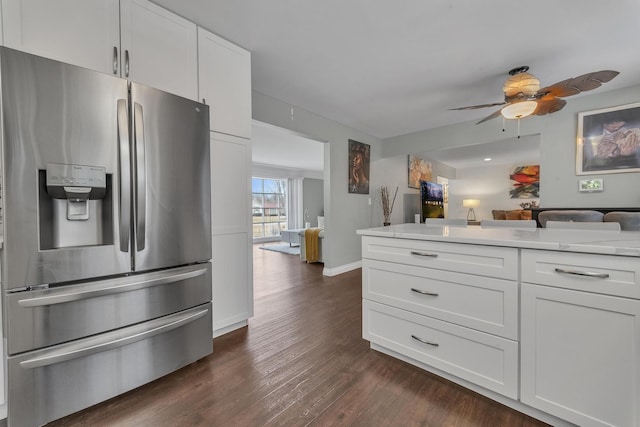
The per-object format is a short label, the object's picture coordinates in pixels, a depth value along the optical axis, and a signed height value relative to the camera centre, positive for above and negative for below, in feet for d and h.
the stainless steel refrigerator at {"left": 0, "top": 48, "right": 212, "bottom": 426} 3.78 -0.37
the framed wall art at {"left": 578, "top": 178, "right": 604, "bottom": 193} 10.73 +0.94
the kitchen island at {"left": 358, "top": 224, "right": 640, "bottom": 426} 3.43 -1.69
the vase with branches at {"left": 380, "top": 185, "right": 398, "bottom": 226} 17.25 +0.48
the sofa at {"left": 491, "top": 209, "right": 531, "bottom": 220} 24.94 -0.49
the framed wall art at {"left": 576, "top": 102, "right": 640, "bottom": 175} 10.11 +2.69
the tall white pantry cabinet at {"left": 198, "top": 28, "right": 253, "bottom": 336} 6.76 +1.04
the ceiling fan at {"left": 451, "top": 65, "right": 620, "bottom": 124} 7.36 +3.42
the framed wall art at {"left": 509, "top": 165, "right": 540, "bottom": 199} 24.75 +2.56
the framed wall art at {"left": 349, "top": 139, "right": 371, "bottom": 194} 14.98 +2.60
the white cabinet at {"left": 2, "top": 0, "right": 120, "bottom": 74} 4.22 +3.21
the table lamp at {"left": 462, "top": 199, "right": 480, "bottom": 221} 27.63 +0.47
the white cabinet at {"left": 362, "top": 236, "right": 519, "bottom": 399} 4.29 -1.84
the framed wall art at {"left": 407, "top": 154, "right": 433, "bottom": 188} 20.56 +3.24
